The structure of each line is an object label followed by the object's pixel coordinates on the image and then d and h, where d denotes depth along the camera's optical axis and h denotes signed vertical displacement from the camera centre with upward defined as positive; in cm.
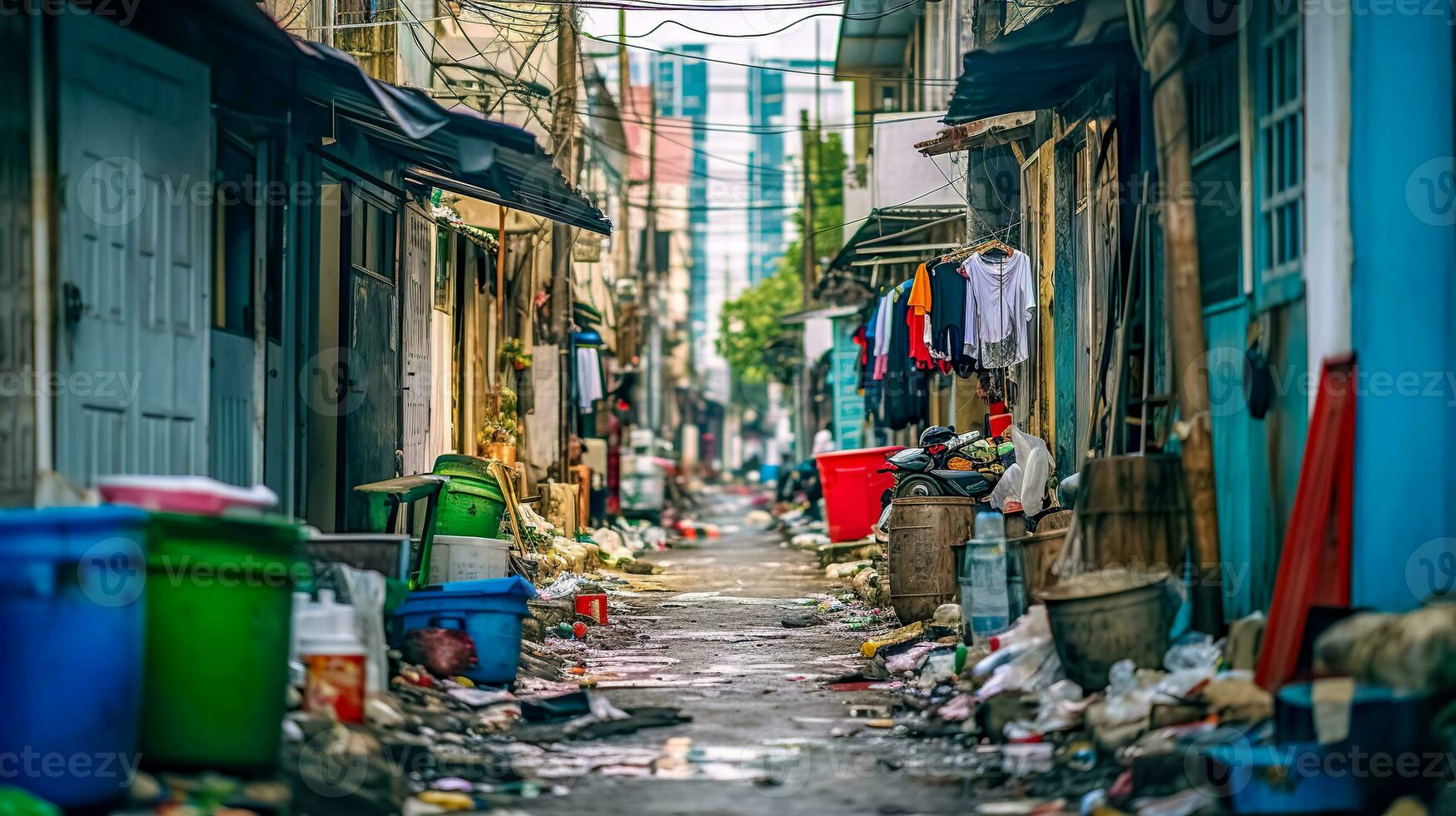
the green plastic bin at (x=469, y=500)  1262 -64
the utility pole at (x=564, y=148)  2019 +378
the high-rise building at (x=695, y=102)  11138 +2730
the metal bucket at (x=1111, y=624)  776 -104
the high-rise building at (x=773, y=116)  13175 +2773
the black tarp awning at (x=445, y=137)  885 +193
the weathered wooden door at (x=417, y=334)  1508 +95
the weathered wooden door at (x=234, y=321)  935 +68
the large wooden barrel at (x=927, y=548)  1256 -103
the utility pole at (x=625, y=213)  3817 +611
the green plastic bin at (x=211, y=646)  566 -85
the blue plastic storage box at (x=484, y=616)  921 -117
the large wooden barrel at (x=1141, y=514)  833 -50
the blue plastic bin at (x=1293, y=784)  575 -139
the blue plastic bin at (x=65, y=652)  518 -79
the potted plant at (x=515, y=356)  2108 +100
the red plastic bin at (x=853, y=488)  2050 -87
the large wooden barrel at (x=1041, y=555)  959 -84
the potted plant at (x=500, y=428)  1941 -3
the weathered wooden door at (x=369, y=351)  1240 +66
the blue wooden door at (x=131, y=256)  705 +88
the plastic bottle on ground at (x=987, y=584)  1005 -107
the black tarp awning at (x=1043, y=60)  956 +251
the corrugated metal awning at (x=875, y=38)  2681 +736
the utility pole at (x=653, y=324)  4600 +377
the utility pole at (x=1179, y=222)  840 +113
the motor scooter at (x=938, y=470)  1386 -44
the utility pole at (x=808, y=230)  3788 +508
